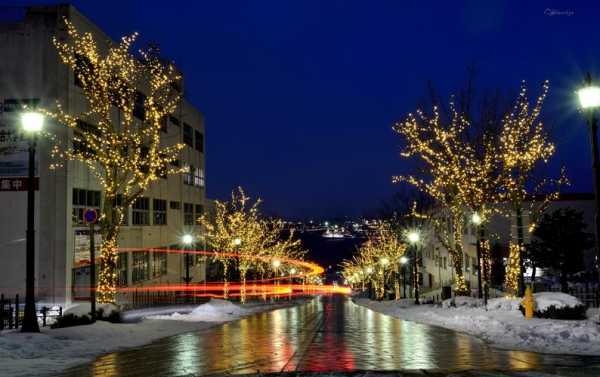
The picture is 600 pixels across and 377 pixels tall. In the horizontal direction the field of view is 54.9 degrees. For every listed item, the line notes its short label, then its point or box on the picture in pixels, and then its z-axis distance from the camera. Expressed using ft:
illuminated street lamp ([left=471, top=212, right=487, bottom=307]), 92.17
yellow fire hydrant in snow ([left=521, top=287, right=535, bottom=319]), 66.85
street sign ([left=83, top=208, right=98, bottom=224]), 66.08
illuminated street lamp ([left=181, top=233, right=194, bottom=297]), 112.08
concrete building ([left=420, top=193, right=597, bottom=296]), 172.74
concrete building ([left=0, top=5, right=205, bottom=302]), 106.83
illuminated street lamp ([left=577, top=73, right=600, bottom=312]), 46.62
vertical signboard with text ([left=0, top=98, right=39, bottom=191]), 106.22
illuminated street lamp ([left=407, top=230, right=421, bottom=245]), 122.21
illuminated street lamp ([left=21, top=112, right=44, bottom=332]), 53.93
